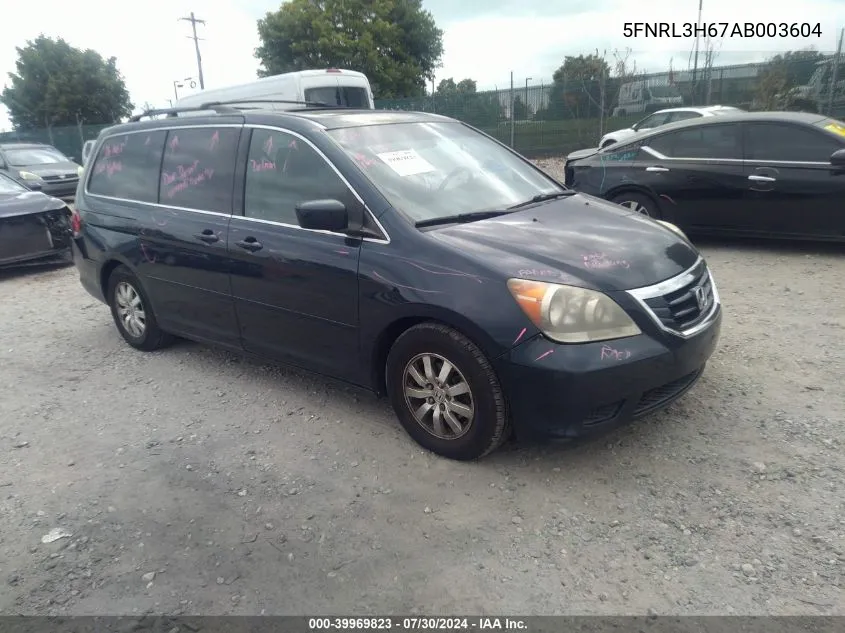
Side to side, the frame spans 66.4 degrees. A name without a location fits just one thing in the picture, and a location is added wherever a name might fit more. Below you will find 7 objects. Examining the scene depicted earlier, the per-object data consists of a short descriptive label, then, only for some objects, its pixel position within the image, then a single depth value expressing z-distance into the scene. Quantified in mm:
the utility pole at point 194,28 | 41594
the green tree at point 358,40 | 33781
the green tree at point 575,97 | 20672
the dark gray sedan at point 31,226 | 8055
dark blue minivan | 2975
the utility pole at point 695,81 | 19750
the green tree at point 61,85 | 37812
